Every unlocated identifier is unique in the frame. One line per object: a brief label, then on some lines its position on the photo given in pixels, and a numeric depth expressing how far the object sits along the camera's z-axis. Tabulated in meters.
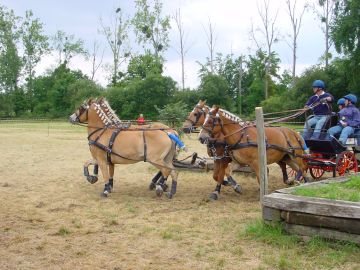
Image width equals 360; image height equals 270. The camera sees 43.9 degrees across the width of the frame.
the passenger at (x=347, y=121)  9.51
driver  9.86
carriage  9.45
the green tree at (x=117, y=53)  59.03
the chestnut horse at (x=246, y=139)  9.19
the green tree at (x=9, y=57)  65.50
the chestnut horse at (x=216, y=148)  9.48
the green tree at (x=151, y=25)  55.34
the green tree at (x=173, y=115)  22.40
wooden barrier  5.78
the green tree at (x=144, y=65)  53.38
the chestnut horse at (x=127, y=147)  9.86
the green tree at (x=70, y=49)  71.50
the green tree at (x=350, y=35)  30.75
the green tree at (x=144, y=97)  44.62
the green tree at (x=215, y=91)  43.84
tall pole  51.71
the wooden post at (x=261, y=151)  7.07
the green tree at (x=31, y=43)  68.69
